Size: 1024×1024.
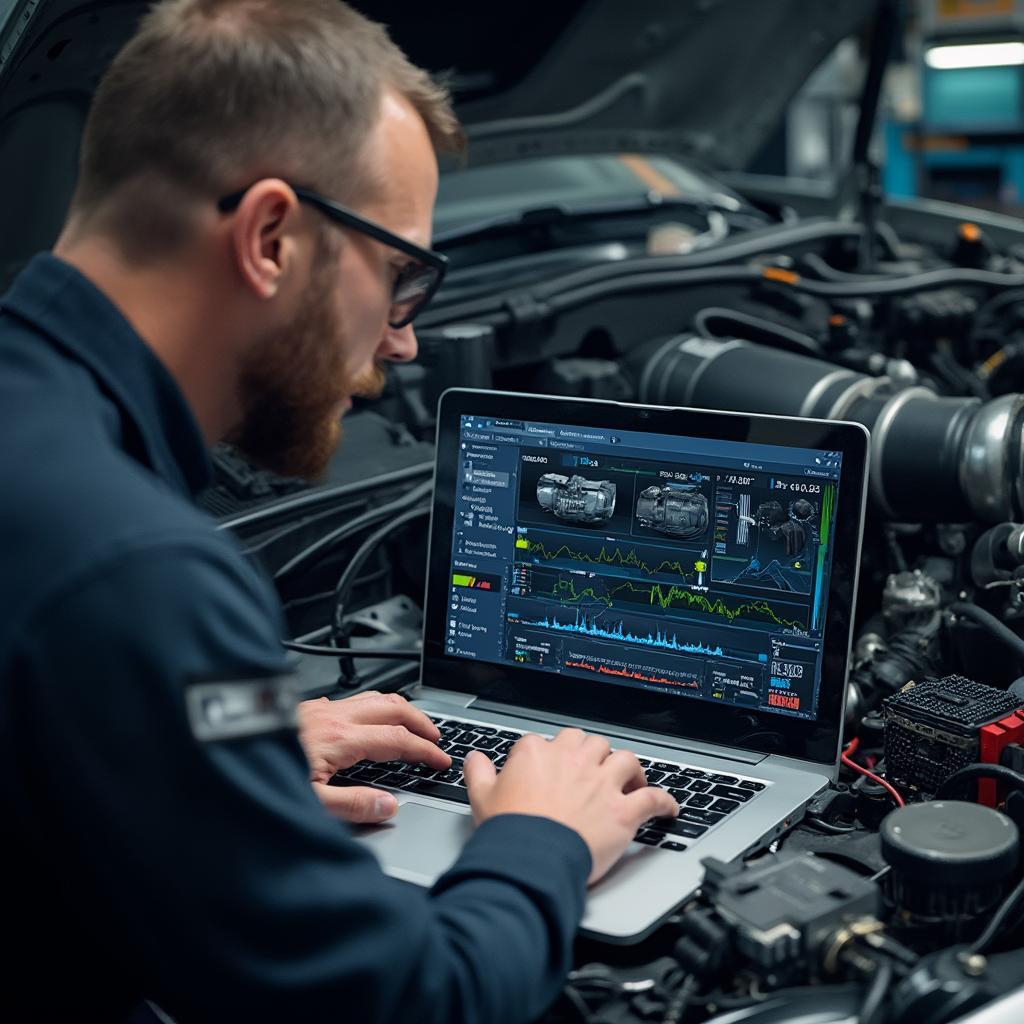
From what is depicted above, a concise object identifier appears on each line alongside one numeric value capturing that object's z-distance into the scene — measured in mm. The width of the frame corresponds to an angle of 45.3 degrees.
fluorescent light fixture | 7234
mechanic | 595
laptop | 1041
